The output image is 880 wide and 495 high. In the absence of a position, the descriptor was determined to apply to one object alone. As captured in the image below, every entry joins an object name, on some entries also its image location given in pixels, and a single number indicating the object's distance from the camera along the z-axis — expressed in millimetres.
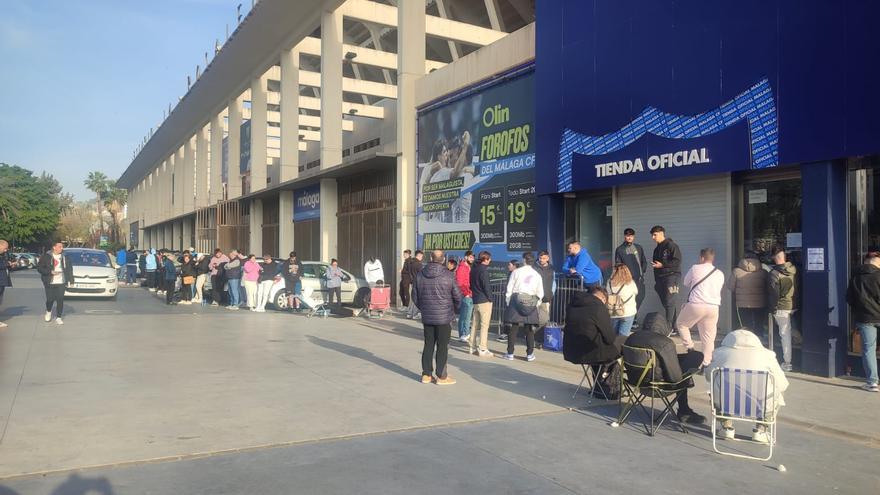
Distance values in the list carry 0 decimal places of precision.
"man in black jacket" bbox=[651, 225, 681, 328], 10766
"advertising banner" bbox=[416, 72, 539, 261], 15820
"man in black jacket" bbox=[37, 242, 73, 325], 14227
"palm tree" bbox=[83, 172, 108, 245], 107419
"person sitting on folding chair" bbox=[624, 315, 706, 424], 6484
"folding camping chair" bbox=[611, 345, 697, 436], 6465
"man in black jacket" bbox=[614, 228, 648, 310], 11719
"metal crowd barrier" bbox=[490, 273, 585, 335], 12826
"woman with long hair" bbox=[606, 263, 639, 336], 9445
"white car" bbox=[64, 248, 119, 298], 20750
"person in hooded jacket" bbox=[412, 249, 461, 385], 8961
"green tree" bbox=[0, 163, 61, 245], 67438
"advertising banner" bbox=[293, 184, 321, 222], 28438
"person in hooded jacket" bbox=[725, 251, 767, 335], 10102
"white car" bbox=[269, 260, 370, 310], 19828
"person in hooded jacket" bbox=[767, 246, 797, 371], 9711
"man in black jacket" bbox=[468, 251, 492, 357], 11203
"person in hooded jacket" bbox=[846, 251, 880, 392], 8406
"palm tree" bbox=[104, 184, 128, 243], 103375
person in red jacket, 13211
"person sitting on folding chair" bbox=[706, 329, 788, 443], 5906
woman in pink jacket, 19641
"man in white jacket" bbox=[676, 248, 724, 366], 9219
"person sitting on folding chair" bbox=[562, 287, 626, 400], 7574
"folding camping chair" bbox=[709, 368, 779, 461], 5820
